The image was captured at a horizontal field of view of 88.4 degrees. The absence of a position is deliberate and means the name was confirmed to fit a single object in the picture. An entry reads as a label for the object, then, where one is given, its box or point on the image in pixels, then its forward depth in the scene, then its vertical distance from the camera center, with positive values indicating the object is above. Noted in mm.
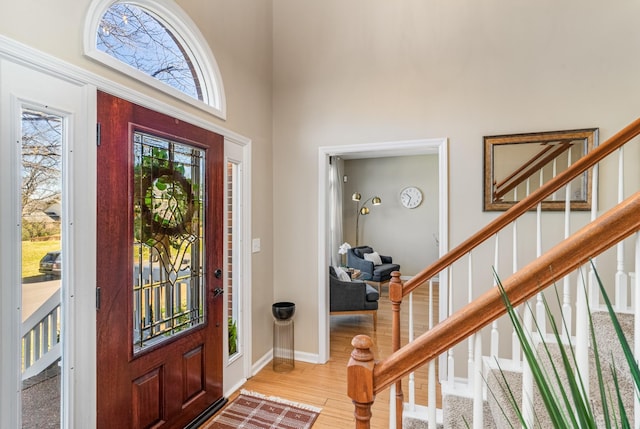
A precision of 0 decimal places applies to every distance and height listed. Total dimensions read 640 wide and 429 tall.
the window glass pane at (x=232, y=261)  2721 -420
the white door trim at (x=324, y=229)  3141 -176
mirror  2486 +376
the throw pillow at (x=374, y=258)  6441 -917
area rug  2285 -1483
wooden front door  1706 -351
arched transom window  1765 +1030
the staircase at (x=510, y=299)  831 -397
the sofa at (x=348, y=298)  3988 -1053
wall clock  7070 +312
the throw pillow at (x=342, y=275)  4377 -861
